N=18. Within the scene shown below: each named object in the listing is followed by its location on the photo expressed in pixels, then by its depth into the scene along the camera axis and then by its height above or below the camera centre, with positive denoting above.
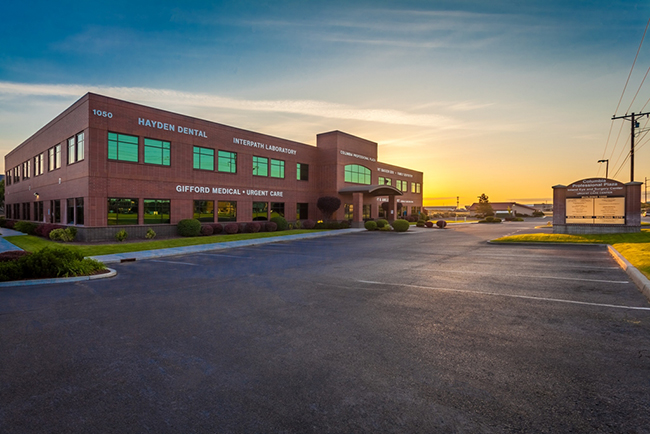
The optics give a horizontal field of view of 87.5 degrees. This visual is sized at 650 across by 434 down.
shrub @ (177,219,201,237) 26.12 -1.28
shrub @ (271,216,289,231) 33.56 -0.98
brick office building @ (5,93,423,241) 23.22 +3.47
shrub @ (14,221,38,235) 28.99 -1.49
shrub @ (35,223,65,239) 25.44 -1.42
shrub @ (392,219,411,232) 33.94 -1.31
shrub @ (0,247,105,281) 10.15 -1.72
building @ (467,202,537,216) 124.62 +2.49
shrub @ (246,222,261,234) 31.19 -1.40
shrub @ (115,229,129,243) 22.78 -1.67
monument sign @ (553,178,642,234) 22.45 +0.50
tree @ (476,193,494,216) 91.71 +0.98
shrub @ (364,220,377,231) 36.56 -1.38
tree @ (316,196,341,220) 37.75 +1.04
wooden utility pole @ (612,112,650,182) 29.86 +7.37
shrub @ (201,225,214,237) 27.14 -1.48
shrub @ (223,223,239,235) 29.11 -1.41
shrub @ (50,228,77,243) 22.48 -1.61
